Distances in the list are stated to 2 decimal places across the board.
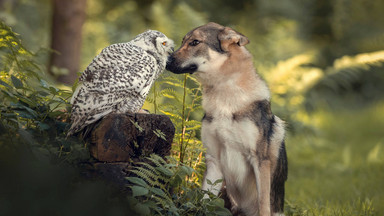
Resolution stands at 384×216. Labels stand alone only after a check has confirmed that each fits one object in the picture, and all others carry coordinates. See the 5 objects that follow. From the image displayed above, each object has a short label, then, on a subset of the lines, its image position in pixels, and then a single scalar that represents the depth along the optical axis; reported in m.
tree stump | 6.20
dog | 6.60
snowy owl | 6.37
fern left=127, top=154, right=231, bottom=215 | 5.80
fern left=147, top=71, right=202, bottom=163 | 7.88
